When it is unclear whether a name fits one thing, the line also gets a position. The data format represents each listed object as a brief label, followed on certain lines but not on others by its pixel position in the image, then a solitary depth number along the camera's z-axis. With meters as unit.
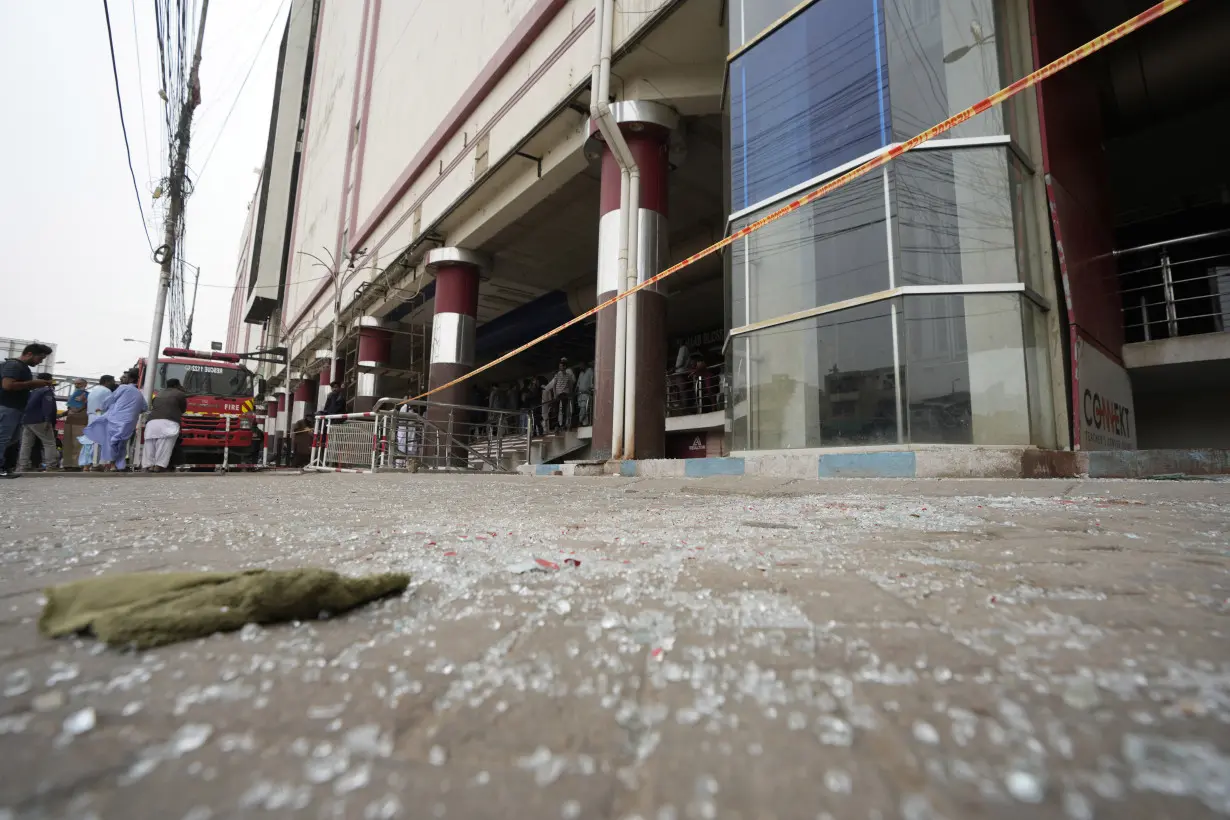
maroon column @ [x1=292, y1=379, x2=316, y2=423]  20.83
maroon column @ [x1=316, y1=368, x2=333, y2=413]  18.02
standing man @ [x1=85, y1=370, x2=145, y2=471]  7.36
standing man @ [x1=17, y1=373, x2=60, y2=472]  7.05
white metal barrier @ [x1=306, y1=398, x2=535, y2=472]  8.83
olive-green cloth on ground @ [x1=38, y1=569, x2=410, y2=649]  0.71
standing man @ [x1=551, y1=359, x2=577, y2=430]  11.46
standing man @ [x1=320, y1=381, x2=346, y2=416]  11.90
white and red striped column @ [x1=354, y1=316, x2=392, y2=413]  13.87
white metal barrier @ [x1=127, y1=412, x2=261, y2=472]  8.49
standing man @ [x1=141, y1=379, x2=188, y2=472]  7.60
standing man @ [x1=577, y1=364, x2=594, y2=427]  11.10
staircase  11.10
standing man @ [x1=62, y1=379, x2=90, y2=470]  9.23
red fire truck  9.70
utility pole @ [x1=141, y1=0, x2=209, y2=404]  10.20
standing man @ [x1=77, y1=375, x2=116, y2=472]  7.98
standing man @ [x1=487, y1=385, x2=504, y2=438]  14.93
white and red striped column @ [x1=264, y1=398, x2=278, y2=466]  18.30
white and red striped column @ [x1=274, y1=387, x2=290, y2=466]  15.59
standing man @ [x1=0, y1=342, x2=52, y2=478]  5.37
